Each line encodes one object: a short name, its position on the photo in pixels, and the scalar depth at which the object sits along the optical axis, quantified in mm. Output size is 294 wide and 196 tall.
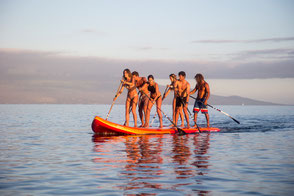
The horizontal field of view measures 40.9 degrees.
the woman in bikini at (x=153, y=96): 17100
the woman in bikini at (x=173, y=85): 17594
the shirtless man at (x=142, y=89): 16919
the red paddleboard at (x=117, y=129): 16078
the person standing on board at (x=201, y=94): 18031
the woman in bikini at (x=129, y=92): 16391
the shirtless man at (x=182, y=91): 17562
